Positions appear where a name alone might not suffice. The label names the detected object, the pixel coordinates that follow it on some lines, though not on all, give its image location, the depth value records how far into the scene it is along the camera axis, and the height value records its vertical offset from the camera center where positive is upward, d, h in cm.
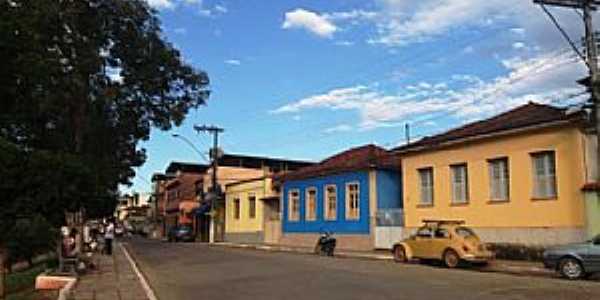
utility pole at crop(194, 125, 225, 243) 5869 +291
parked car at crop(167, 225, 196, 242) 6525 -144
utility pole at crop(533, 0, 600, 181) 2469 +571
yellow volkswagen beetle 2572 -107
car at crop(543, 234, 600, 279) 2114 -127
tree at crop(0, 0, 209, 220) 2350 +502
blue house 3956 +118
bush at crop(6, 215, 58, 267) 2378 -70
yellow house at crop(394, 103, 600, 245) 2752 +163
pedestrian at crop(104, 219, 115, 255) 3547 -93
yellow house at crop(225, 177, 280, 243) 5231 +50
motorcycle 3469 -131
